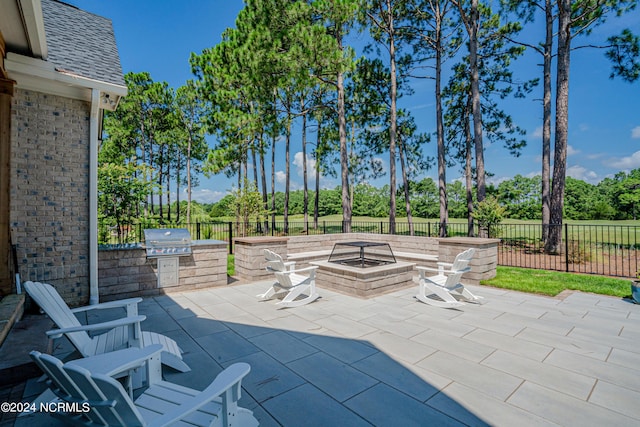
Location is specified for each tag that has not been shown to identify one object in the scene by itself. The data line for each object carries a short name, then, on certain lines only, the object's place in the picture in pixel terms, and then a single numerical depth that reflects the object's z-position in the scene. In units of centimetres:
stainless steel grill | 554
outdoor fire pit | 546
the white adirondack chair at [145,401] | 131
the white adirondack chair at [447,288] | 483
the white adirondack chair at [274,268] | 513
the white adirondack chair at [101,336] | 242
